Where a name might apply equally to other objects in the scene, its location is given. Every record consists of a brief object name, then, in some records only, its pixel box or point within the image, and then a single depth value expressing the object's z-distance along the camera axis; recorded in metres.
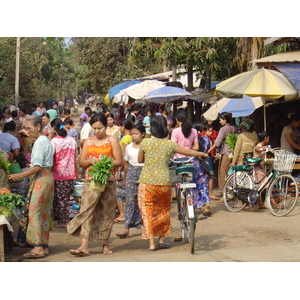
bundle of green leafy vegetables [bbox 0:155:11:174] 7.31
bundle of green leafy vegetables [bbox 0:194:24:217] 6.47
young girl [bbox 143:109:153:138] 16.18
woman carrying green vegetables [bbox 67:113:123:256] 6.86
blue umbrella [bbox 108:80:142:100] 21.32
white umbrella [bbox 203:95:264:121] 12.73
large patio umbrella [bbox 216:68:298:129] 10.05
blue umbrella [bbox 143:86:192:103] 15.07
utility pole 25.51
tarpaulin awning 10.26
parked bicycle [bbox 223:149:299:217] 9.58
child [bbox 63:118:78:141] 12.81
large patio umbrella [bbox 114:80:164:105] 18.16
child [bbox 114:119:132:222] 9.63
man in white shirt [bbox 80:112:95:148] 12.73
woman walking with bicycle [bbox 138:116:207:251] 6.95
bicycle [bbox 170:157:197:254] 6.86
